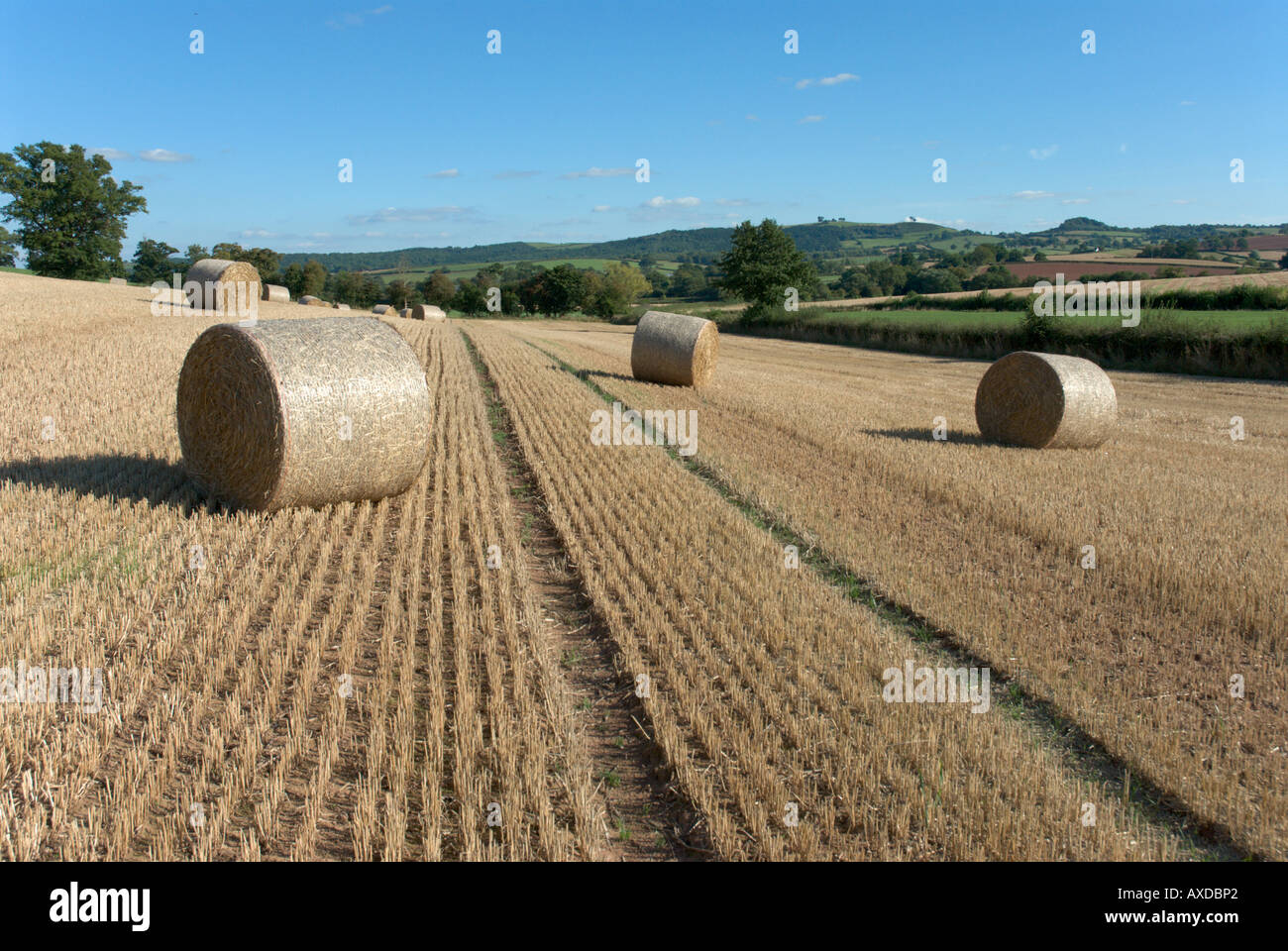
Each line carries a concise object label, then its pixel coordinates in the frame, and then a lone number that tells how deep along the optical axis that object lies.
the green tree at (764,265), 52.94
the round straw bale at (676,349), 18.70
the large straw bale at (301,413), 7.68
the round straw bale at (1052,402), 12.31
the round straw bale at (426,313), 51.23
